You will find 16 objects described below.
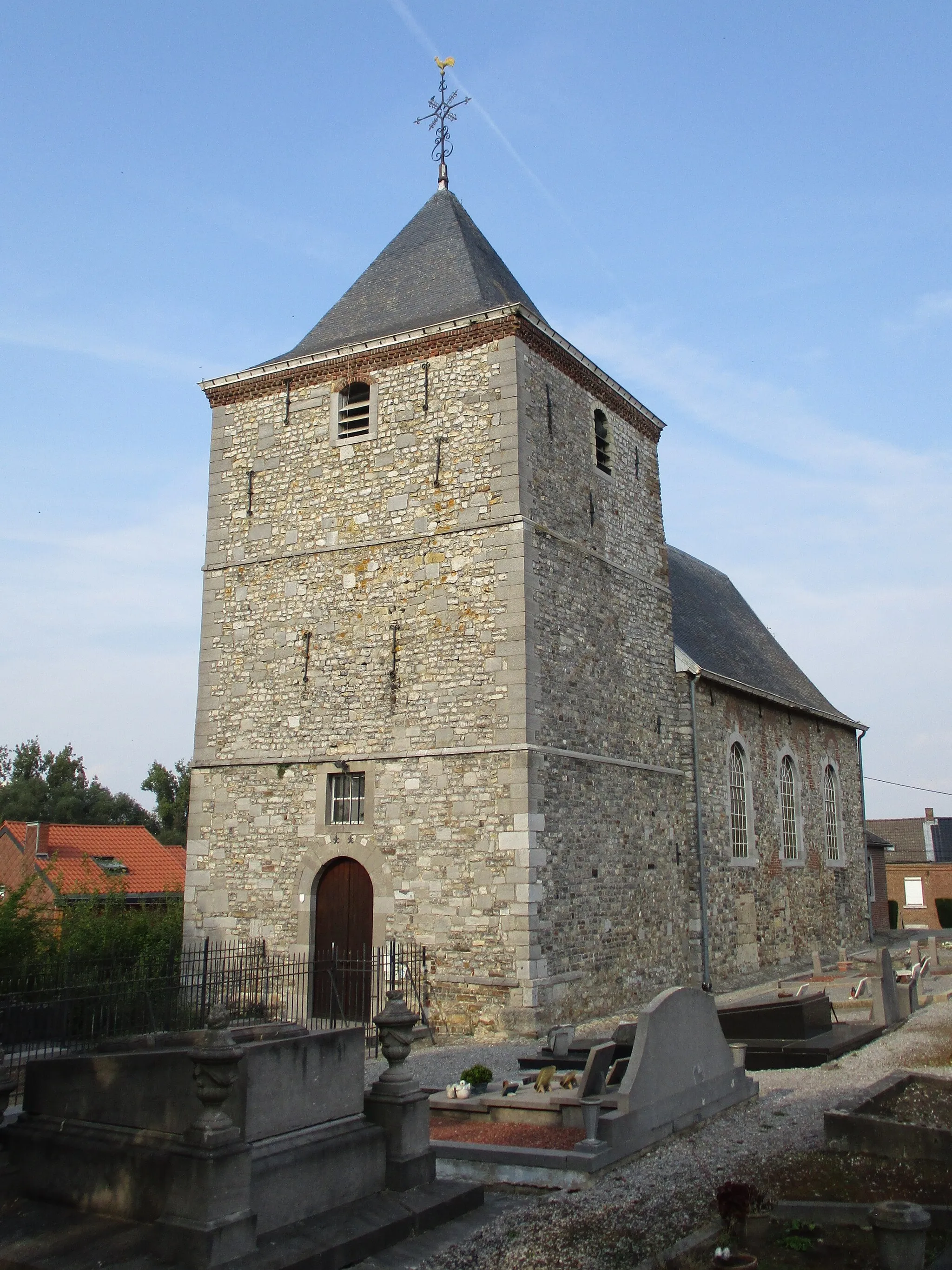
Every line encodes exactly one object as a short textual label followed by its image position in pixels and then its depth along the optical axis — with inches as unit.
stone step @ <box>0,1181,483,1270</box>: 181.8
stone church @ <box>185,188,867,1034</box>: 493.7
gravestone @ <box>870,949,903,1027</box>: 457.7
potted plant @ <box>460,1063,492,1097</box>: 319.0
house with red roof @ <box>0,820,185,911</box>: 1088.2
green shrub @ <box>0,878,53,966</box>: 493.0
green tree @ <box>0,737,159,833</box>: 2026.3
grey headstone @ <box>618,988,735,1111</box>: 281.9
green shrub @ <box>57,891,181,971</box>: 534.0
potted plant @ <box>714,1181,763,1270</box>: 198.4
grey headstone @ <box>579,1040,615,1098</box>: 281.7
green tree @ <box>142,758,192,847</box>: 2117.4
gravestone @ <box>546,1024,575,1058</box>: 355.6
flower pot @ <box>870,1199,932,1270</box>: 168.1
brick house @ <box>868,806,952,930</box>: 1518.2
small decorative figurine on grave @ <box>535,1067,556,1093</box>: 307.6
